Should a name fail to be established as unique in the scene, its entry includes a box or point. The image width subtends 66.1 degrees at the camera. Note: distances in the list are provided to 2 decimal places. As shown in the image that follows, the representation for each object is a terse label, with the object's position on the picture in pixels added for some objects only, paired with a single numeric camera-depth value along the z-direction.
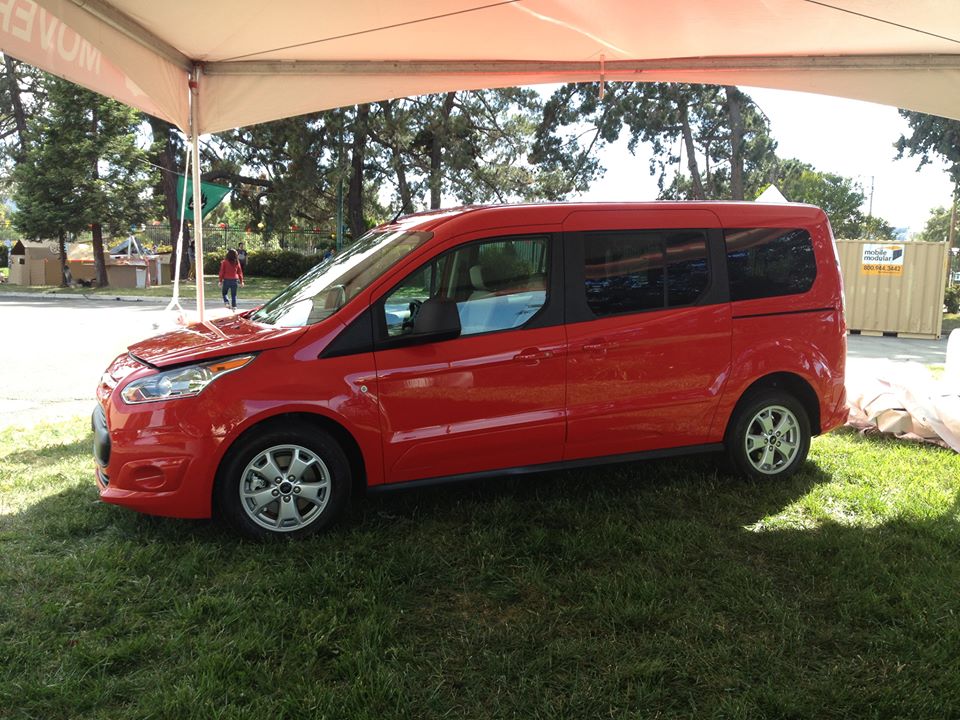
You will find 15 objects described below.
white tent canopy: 4.89
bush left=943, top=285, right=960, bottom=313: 26.39
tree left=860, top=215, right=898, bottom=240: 64.12
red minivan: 3.89
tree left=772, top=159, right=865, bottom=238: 55.62
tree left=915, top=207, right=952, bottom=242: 88.50
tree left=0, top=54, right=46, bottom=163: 38.75
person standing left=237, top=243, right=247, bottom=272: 33.14
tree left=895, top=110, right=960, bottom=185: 32.72
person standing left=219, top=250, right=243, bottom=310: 19.69
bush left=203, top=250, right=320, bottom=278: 36.53
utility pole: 32.65
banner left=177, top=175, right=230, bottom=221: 7.79
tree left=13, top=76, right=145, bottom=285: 28.12
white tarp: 5.98
